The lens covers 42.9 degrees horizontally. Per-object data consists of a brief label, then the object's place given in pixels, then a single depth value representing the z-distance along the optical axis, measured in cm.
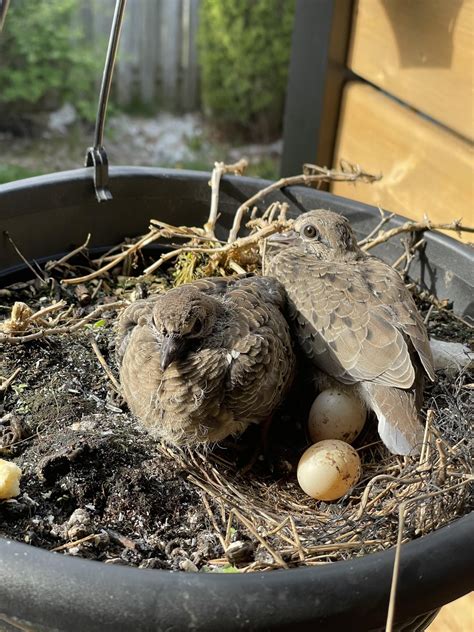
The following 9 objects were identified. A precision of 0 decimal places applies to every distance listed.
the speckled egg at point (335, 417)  27
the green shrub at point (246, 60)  120
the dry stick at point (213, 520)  22
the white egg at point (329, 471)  24
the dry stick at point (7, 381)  28
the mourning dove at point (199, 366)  25
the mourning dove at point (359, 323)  27
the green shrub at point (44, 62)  123
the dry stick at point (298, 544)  20
